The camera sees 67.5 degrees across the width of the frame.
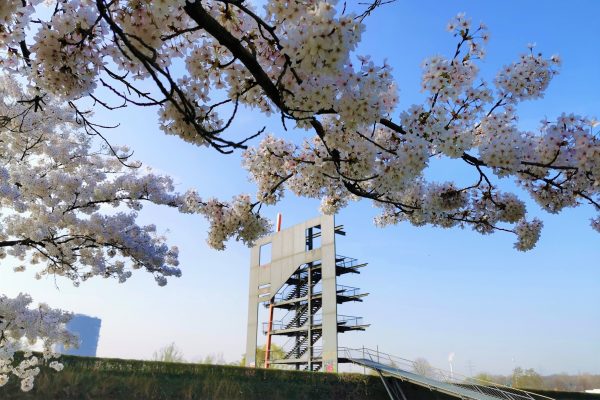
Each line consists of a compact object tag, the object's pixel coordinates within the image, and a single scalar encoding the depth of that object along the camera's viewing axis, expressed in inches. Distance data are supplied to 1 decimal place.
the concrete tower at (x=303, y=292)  749.9
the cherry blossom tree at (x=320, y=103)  77.5
